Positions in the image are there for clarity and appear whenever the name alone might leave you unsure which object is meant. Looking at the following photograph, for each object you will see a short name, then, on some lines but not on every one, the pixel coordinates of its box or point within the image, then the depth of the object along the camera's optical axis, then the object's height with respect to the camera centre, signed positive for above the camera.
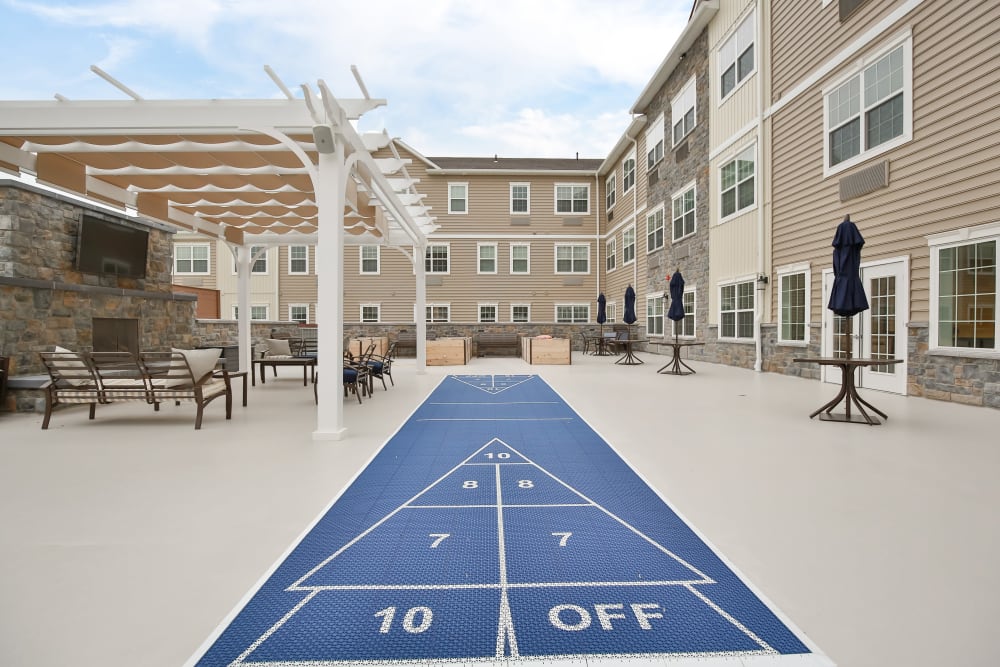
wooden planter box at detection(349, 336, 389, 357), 14.96 -0.69
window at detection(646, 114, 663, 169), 17.14 +6.52
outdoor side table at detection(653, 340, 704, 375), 11.51 -1.11
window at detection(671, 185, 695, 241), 14.95 +3.44
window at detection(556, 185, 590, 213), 23.05 +5.87
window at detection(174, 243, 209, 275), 22.77 +2.94
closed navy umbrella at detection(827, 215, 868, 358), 5.93 +0.59
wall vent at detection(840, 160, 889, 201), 7.90 +2.40
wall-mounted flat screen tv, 8.71 +1.43
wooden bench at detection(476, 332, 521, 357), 19.30 -0.82
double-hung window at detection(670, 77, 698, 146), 14.67 +6.67
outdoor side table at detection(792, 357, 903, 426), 5.70 -0.94
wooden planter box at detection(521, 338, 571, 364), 14.81 -0.91
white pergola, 5.32 +2.26
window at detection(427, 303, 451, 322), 22.44 +0.45
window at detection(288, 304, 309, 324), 22.30 +0.46
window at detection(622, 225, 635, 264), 19.75 +3.18
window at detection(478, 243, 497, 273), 22.62 +2.80
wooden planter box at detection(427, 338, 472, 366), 14.94 -0.94
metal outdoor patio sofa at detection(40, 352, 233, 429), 5.97 -0.78
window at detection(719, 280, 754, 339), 11.96 +0.28
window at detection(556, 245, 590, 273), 22.91 +3.00
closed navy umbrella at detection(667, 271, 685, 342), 11.77 +0.58
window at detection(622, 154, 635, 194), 19.92 +6.26
